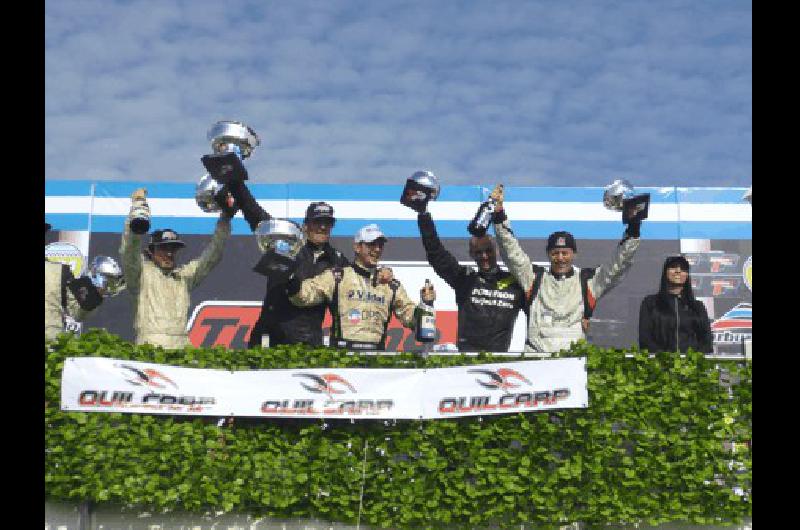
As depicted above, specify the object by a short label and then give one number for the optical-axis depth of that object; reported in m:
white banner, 12.25
